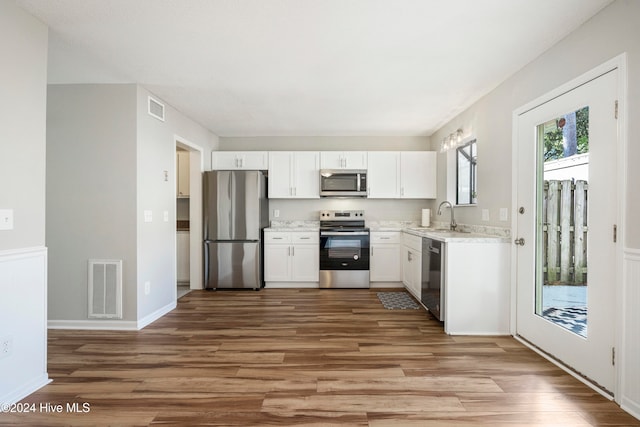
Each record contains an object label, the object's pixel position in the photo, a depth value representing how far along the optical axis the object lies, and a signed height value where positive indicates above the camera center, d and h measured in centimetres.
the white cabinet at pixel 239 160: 521 +82
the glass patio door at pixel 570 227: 203 -10
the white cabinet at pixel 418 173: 522 +62
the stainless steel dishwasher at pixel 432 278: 325 -69
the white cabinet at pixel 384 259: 503 -71
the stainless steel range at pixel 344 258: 496 -69
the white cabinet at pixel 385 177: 522 +56
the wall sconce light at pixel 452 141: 402 +90
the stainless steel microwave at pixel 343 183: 516 +46
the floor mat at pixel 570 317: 225 -76
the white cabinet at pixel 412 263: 403 -67
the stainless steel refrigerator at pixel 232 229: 481 -25
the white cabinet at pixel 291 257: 502 -68
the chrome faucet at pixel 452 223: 434 -13
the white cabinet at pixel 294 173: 521 +61
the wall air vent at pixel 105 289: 320 -75
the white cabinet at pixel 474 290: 308 -72
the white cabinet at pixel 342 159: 520 +84
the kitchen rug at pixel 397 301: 397 -113
